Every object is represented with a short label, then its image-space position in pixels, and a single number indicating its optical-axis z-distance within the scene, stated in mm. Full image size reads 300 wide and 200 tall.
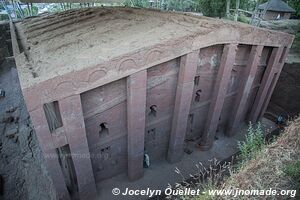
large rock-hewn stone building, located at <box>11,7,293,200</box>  5621
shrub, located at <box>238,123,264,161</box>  5626
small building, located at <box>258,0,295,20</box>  22703
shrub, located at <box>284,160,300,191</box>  3415
